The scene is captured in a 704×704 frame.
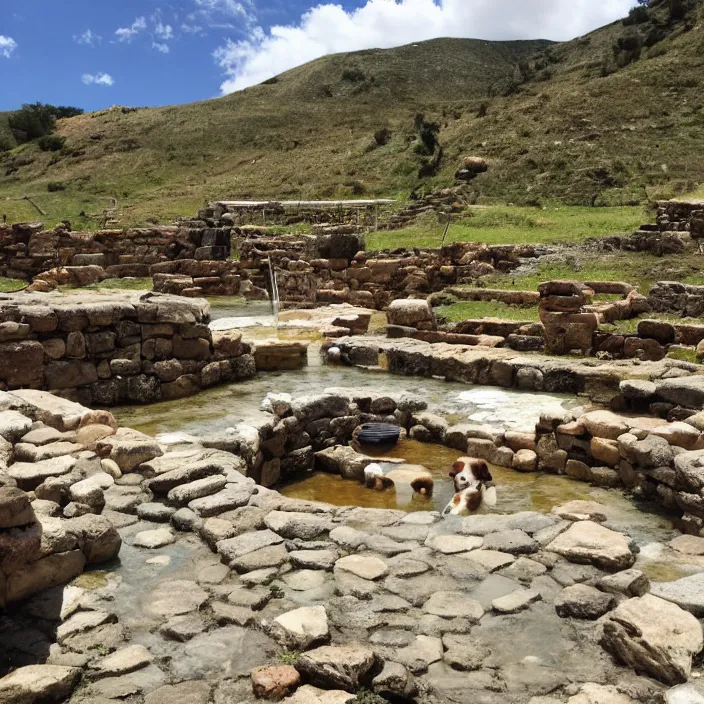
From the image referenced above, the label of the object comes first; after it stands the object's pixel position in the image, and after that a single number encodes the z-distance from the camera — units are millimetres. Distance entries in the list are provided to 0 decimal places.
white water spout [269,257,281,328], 16891
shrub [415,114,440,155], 41688
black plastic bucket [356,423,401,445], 7539
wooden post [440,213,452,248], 21058
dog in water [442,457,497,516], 5680
